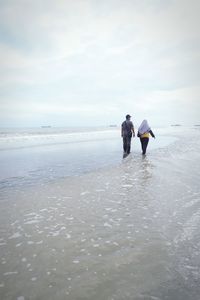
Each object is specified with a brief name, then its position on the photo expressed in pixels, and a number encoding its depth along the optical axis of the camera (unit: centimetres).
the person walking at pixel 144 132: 1561
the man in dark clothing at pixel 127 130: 1623
